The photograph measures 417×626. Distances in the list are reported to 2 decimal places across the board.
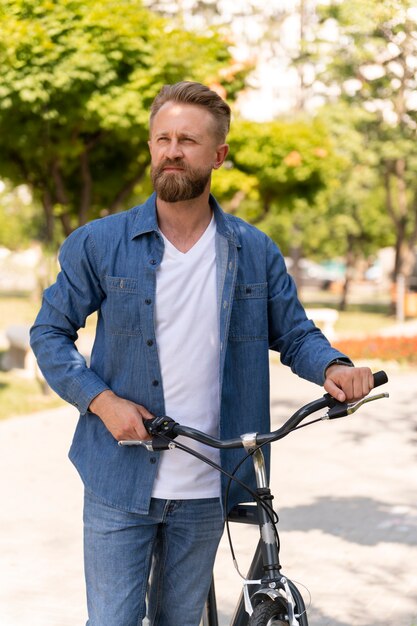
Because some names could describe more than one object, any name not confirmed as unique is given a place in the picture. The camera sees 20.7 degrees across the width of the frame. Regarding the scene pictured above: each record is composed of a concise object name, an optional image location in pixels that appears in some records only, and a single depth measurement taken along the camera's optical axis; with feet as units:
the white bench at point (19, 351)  50.75
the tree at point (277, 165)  68.23
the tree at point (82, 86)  37.45
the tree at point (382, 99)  64.80
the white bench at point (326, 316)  68.50
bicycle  8.87
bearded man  9.59
